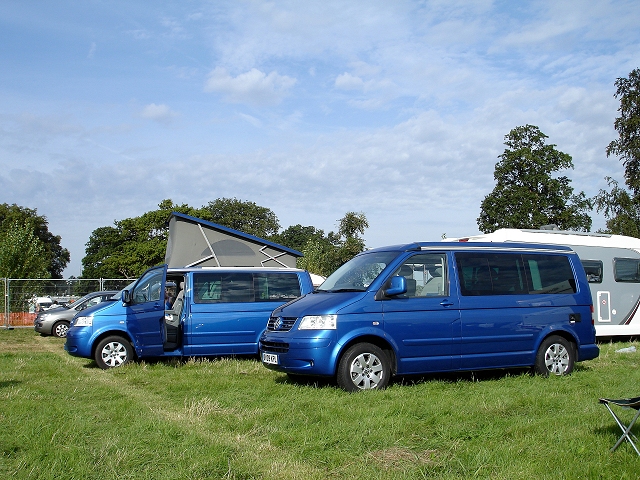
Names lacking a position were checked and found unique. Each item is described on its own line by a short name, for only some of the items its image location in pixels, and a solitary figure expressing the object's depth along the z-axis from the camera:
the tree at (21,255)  35.88
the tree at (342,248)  38.53
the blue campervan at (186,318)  12.46
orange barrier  26.59
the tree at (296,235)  77.69
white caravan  17.12
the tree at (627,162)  36.69
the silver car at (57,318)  22.58
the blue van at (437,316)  9.12
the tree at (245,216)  69.12
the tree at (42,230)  65.69
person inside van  14.23
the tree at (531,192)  45.12
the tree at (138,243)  60.84
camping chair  5.46
